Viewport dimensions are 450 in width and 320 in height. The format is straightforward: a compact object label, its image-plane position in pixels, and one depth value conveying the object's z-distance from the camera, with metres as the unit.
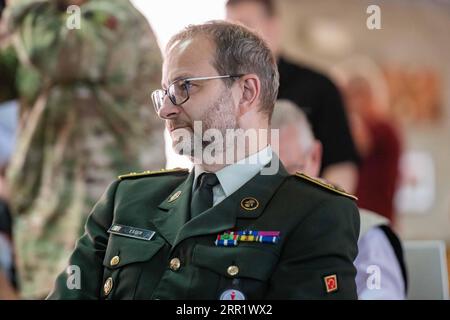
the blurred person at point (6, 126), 6.07
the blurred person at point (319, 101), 6.49
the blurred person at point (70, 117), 5.84
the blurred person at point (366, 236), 4.25
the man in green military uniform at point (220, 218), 2.60
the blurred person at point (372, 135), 7.03
